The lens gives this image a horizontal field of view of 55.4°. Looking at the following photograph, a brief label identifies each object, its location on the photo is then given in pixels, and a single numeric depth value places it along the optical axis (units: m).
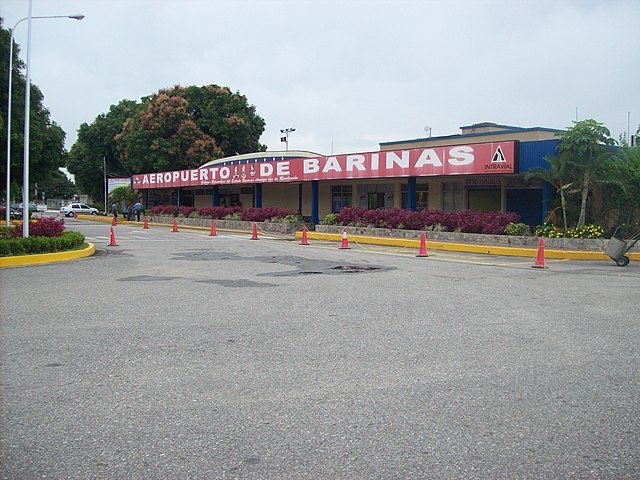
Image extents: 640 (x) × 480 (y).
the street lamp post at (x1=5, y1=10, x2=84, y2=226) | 19.63
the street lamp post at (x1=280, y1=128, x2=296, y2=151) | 59.25
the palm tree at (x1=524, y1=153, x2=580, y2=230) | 20.66
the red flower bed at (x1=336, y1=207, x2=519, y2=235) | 23.22
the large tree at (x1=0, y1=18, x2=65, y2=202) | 30.06
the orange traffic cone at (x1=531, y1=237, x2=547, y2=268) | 16.49
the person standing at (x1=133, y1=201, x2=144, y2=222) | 45.64
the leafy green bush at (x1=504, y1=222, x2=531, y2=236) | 22.17
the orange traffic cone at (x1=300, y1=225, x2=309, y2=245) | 24.85
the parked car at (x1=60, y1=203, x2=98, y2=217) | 64.25
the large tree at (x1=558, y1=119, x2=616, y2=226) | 20.20
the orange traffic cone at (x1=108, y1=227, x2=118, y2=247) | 22.70
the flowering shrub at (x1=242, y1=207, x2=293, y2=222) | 34.66
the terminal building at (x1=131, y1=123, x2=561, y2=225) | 23.69
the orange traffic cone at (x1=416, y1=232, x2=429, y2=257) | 19.70
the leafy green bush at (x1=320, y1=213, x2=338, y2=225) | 30.33
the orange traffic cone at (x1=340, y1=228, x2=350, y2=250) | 22.49
